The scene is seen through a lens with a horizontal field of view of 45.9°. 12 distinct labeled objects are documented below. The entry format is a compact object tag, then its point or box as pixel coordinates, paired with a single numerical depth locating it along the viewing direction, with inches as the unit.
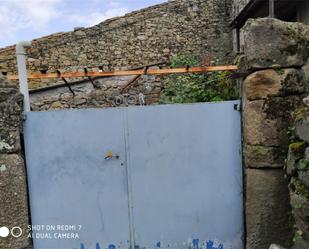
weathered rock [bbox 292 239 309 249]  105.8
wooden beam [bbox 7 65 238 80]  140.8
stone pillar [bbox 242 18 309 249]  119.5
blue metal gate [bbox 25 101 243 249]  132.9
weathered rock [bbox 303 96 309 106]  112.8
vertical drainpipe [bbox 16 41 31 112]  137.4
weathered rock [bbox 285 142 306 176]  108.7
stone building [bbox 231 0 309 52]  265.1
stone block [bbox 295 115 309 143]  105.5
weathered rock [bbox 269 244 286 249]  116.3
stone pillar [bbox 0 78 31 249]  131.3
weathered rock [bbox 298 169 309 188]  103.0
